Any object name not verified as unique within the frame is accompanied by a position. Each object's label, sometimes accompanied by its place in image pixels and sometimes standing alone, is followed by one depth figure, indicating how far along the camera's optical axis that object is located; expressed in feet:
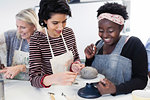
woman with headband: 3.06
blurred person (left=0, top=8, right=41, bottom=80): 4.65
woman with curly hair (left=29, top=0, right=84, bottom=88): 3.15
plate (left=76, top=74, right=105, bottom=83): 2.75
